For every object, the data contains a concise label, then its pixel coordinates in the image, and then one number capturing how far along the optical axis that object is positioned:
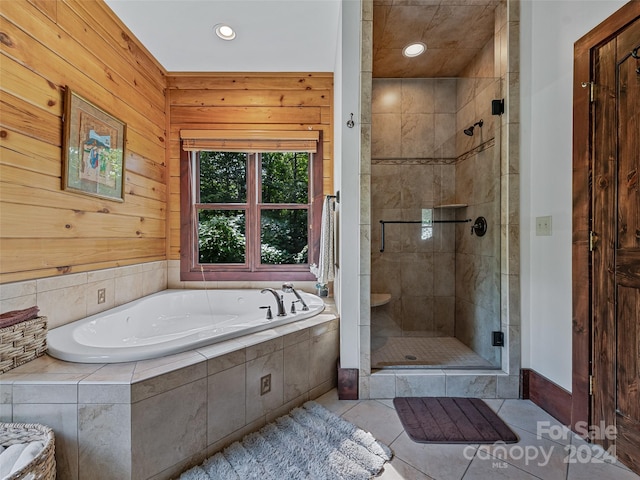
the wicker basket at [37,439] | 1.00
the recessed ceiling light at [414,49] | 2.21
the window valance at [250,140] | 2.86
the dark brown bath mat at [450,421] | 1.52
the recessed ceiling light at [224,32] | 2.25
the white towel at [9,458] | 1.02
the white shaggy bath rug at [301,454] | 1.27
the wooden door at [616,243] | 1.31
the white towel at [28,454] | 1.00
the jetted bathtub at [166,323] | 1.35
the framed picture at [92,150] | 1.75
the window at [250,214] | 2.93
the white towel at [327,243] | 2.35
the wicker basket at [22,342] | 1.22
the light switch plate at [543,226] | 1.75
